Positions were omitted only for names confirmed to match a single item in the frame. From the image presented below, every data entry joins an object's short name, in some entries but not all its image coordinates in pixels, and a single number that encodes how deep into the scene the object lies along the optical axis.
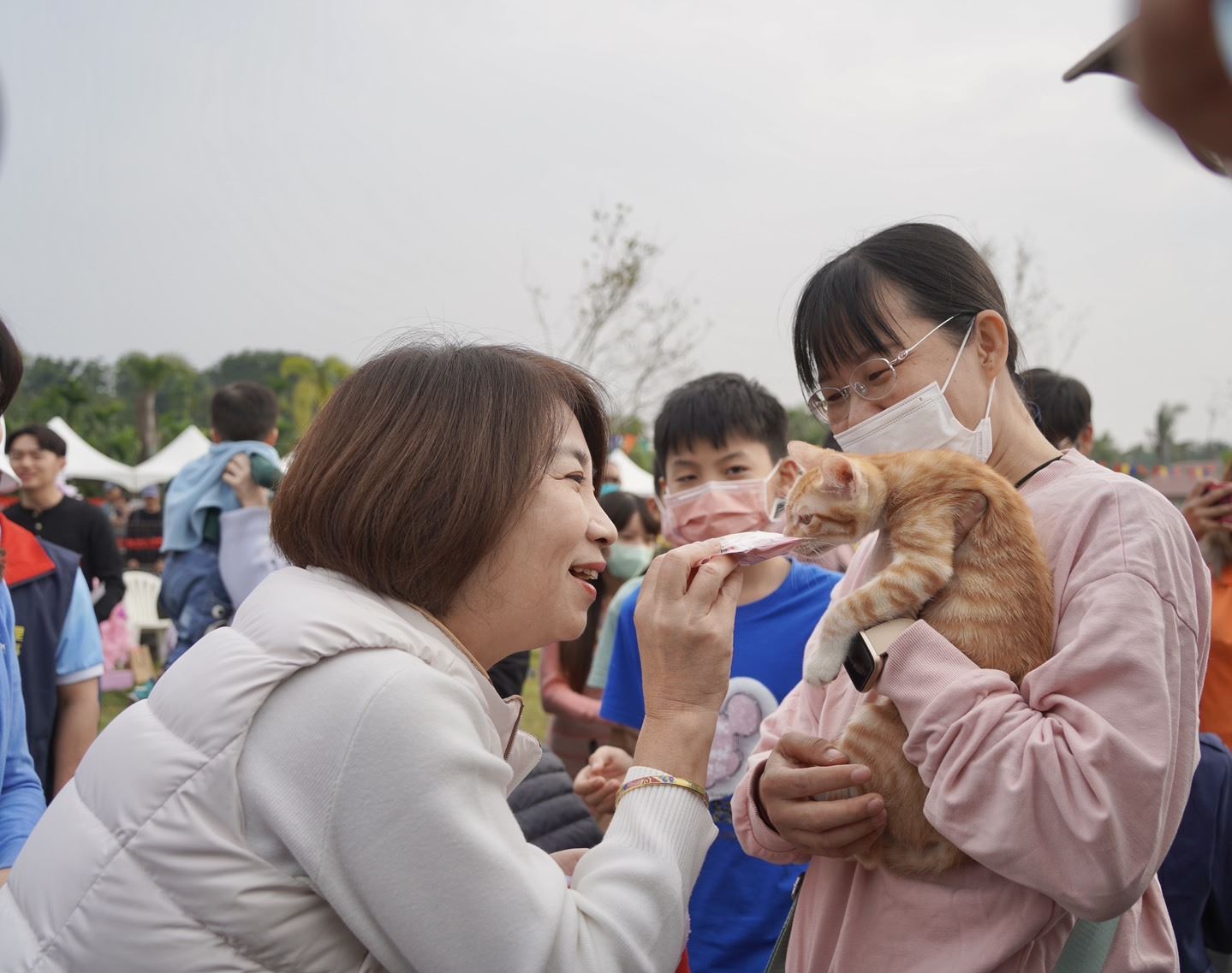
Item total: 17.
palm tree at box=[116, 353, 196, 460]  40.56
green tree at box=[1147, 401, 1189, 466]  37.47
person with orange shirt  3.70
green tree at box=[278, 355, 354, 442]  25.19
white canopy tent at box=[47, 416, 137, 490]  20.75
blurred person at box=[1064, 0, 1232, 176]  0.77
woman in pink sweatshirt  1.40
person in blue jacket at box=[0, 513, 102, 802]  3.17
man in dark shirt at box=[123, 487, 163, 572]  16.33
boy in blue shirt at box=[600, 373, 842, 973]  2.68
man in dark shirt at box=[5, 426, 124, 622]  6.91
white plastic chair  12.62
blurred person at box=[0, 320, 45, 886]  2.51
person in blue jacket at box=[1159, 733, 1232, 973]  2.52
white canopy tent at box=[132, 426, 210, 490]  21.03
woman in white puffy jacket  1.26
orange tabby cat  1.61
